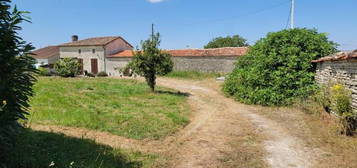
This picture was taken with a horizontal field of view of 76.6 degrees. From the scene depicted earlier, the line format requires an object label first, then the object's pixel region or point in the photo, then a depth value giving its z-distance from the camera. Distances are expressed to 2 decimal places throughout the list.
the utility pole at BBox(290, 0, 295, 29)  16.27
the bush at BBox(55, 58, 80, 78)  21.20
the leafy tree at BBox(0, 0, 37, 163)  2.79
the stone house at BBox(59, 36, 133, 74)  29.97
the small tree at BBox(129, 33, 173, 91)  12.12
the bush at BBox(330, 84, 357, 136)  6.31
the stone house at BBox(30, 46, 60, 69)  39.34
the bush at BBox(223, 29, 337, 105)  10.20
